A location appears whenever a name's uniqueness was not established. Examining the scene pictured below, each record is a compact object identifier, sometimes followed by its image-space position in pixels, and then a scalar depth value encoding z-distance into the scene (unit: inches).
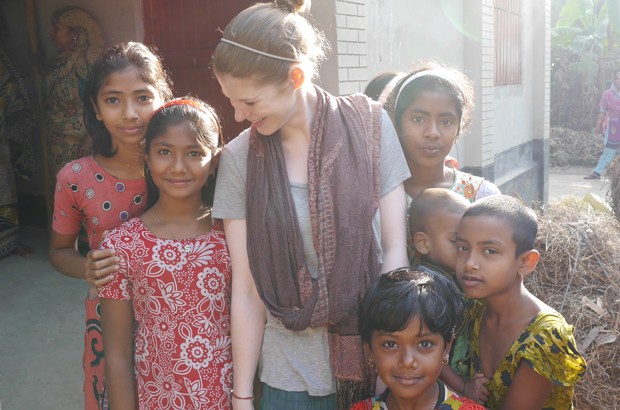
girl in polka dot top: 88.2
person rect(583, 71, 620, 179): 472.1
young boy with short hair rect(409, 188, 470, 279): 82.2
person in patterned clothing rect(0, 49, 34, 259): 228.8
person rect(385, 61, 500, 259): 88.9
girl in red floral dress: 78.9
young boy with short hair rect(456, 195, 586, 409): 70.6
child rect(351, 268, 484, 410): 70.0
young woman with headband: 71.1
